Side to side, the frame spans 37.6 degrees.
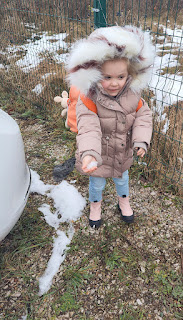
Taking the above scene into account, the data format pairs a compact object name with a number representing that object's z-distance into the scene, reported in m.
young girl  1.44
